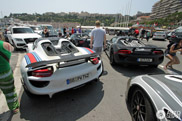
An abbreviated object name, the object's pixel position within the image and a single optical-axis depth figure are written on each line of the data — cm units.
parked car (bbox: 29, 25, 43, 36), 1468
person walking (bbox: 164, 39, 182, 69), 412
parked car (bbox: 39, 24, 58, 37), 1166
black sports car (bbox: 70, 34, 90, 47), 797
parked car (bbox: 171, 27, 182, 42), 1318
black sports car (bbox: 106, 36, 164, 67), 378
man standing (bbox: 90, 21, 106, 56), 412
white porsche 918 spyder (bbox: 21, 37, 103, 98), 196
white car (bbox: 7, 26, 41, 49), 702
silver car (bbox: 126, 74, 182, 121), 120
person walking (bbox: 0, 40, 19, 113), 179
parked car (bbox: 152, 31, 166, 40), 1622
